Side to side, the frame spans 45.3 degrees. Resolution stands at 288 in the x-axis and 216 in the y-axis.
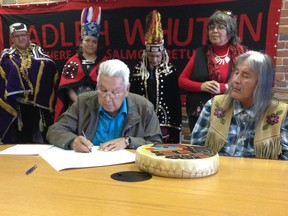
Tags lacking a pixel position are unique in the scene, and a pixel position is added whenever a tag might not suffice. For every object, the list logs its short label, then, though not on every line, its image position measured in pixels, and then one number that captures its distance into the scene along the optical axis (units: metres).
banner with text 2.89
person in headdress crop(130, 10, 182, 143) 2.63
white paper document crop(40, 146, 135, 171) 1.37
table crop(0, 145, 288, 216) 0.95
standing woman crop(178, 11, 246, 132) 2.44
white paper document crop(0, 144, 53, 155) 1.58
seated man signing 1.76
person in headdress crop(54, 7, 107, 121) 2.79
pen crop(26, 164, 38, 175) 1.28
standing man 3.11
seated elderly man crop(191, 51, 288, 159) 1.61
